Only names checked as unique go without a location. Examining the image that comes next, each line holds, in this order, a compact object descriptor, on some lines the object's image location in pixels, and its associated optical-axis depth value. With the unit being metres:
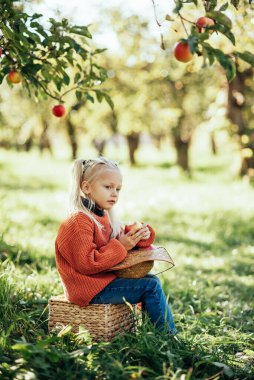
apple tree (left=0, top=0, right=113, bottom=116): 3.65
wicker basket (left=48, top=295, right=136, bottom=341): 3.44
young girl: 3.42
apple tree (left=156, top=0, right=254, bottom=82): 2.90
